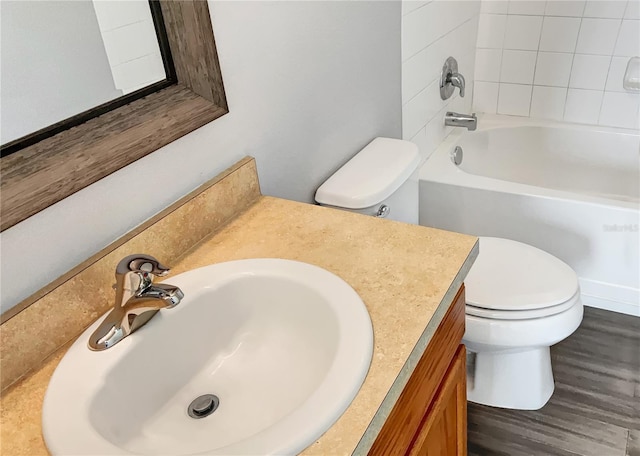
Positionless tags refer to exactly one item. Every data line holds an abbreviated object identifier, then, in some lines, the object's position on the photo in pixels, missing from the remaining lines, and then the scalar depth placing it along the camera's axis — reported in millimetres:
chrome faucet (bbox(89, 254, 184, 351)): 800
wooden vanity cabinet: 852
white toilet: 1461
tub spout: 2371
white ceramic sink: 708
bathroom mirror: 840
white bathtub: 2047
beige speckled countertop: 715
